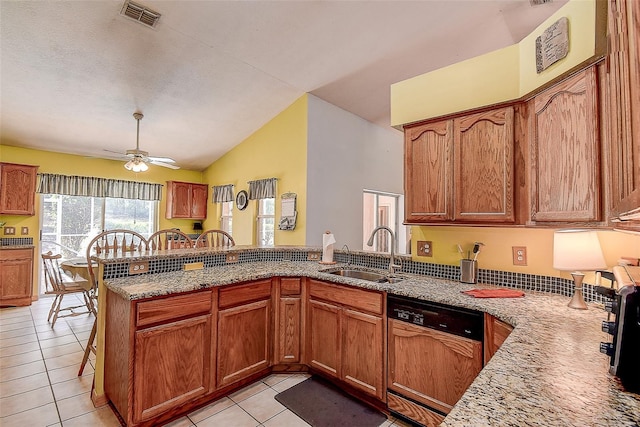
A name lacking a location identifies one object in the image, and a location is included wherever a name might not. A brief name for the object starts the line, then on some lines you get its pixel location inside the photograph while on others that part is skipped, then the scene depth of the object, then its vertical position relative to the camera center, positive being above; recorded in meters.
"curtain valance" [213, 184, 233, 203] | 5.76 +0.57
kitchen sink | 2.49 -0.47
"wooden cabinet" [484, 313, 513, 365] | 1.53 -0.58
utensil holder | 2.17 -0.35
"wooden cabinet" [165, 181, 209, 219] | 6.13 +0.45
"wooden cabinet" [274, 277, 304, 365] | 2.52 -0.86
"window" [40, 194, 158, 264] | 5.10 +0.02
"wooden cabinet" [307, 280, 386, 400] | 2.07 -0.86
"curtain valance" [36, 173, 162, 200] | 4.89 +0.60
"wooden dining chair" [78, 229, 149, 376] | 2.43 -0.35
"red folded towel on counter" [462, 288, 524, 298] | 1.83 -0.44
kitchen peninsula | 0.74 -0.46
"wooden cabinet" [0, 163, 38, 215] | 4.34 +0.46
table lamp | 1.64 -0.18
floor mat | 1.99 -1.33
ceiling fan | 3.79 +0.83
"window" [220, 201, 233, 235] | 6.14 +0.09
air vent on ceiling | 2.58 +1.87
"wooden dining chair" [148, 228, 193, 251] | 3.19 -0.31
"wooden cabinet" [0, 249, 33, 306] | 4.30 -0.85
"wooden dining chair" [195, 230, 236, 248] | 3.63 -0.27
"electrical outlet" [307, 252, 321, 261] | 3.19 -0.37
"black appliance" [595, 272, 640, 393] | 0.81 -0.32
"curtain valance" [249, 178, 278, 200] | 4.73 +0.55
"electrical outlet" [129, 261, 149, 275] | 2.24 -0.36
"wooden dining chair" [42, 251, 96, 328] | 3.65 -0.81
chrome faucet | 2.43 -0.33
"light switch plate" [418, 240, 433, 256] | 2.48 -0.21
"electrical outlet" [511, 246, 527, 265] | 2.07 -0.22
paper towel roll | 2.95 -0.26
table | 3.00 -0.50
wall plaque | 1.53 +0.97
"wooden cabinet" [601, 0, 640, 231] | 0.68 +0.31
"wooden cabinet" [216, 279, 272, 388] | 2.18 -0.86
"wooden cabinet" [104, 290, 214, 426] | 1.77 -0.86
